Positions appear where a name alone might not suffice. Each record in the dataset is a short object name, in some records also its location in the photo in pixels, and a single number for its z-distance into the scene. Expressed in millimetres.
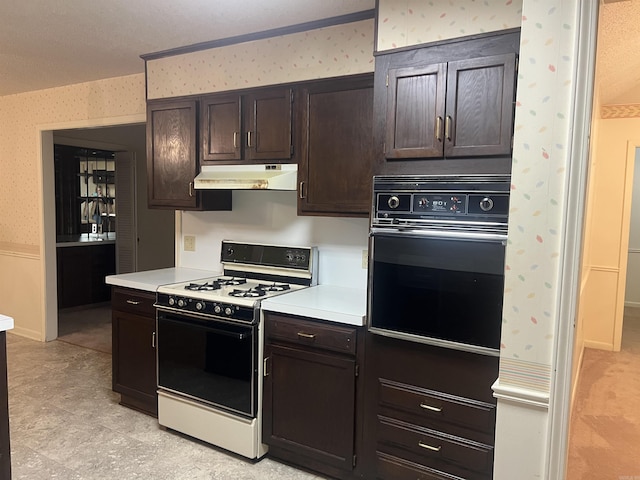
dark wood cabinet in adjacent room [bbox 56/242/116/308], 5988
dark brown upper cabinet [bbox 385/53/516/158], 2000
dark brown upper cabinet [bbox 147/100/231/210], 3273
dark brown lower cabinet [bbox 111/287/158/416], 3137
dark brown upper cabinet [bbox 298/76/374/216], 2588
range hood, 2820
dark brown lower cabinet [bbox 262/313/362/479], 2410
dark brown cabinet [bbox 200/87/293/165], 2873
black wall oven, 1979
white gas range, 2643
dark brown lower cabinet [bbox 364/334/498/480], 2076
